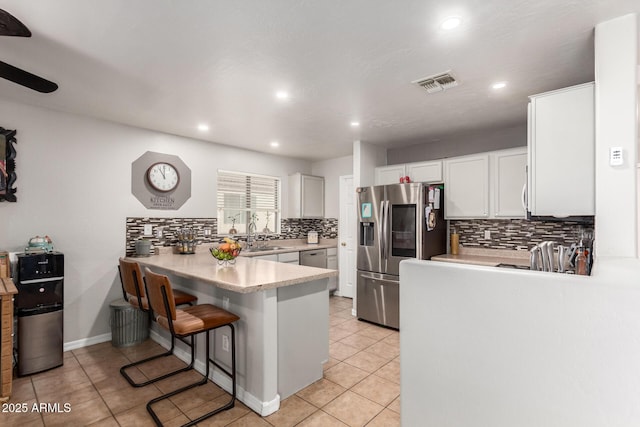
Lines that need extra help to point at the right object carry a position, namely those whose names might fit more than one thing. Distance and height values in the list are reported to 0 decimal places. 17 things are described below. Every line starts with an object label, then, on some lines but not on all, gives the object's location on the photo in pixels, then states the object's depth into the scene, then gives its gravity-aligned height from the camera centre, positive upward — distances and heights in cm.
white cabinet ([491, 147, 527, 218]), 348 +39
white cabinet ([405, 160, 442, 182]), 411 +59
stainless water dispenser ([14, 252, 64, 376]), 276 -85
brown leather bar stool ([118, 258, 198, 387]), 255 -71
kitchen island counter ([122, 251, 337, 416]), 222 -83
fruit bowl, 293 -33
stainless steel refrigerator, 379 -27
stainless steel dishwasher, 513 -71
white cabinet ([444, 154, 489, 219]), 376 +35
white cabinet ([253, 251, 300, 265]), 455 -62
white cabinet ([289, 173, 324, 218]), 552 +35
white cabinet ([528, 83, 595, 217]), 200 +42
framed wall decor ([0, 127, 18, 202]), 292 +48
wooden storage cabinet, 234 -94
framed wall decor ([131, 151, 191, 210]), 382 +44
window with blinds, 480 +22
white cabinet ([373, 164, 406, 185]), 445 +59
